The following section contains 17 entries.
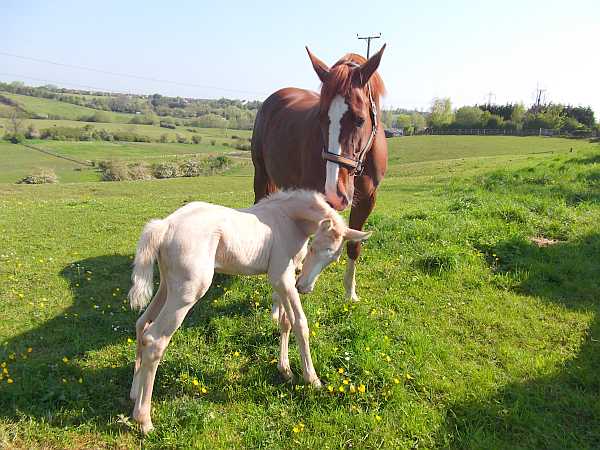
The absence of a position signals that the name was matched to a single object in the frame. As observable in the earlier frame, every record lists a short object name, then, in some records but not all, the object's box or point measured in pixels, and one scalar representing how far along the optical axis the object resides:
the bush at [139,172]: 42.00
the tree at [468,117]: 78.94
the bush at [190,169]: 47.09
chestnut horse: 3.86
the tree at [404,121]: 104.85
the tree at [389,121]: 111.55
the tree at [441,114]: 86.62
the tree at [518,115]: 76.19
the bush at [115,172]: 41.97
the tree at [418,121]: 100.19
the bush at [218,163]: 49.19
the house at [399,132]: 90.16
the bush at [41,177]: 36.56
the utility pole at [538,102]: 91.36
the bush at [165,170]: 44.52
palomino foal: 3.09
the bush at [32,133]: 66.44
